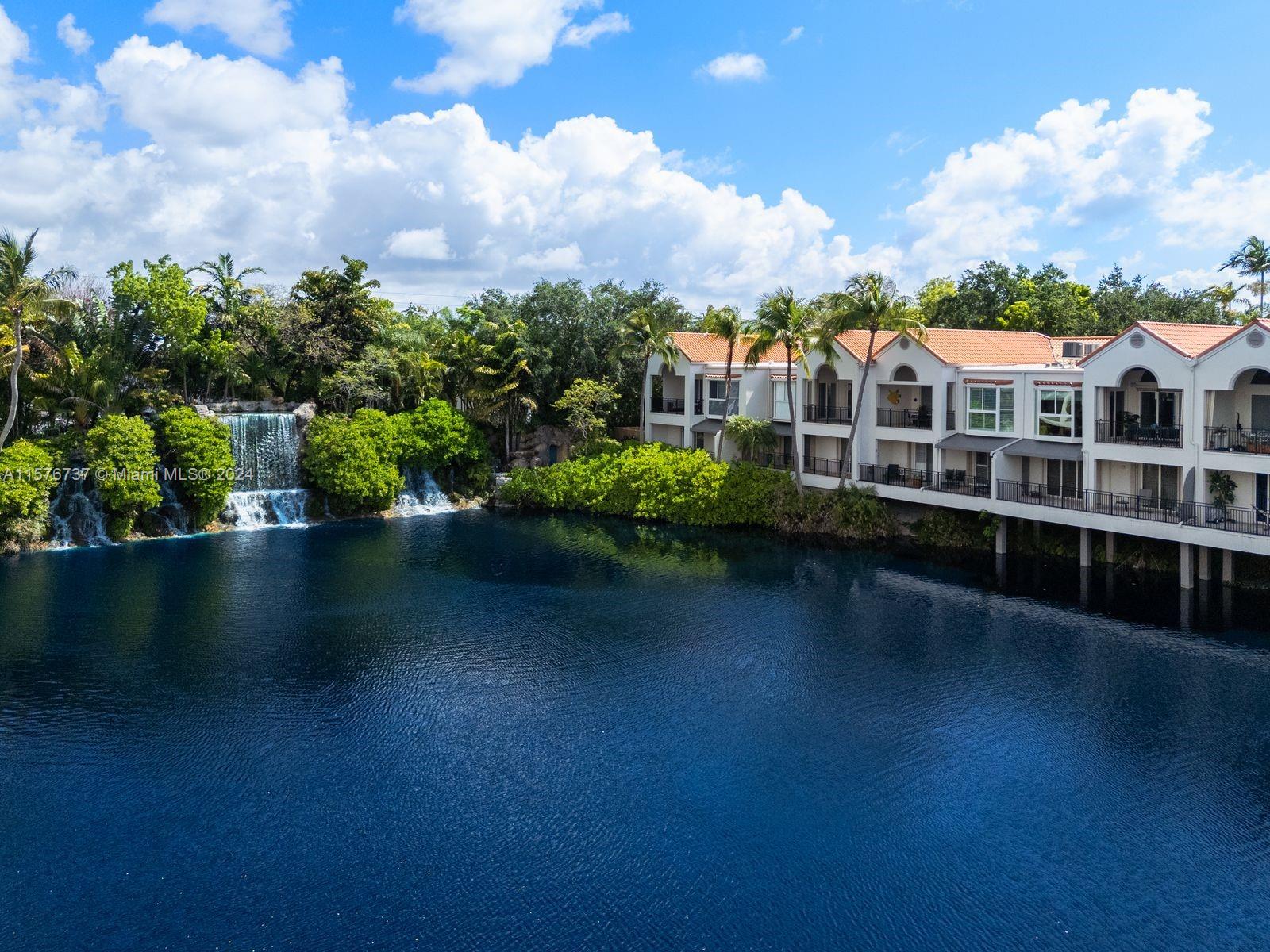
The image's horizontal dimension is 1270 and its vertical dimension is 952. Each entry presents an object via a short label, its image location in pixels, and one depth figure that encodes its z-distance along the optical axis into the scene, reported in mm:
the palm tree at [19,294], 40281
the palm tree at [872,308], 41594
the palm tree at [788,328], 44031
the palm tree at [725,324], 47469
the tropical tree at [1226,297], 60219
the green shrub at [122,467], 42250
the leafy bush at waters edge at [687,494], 44812
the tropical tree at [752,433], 49469
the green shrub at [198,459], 44656
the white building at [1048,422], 33312
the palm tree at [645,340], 54094
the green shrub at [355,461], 48906
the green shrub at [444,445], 52531
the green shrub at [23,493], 40125
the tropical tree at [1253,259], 51250
